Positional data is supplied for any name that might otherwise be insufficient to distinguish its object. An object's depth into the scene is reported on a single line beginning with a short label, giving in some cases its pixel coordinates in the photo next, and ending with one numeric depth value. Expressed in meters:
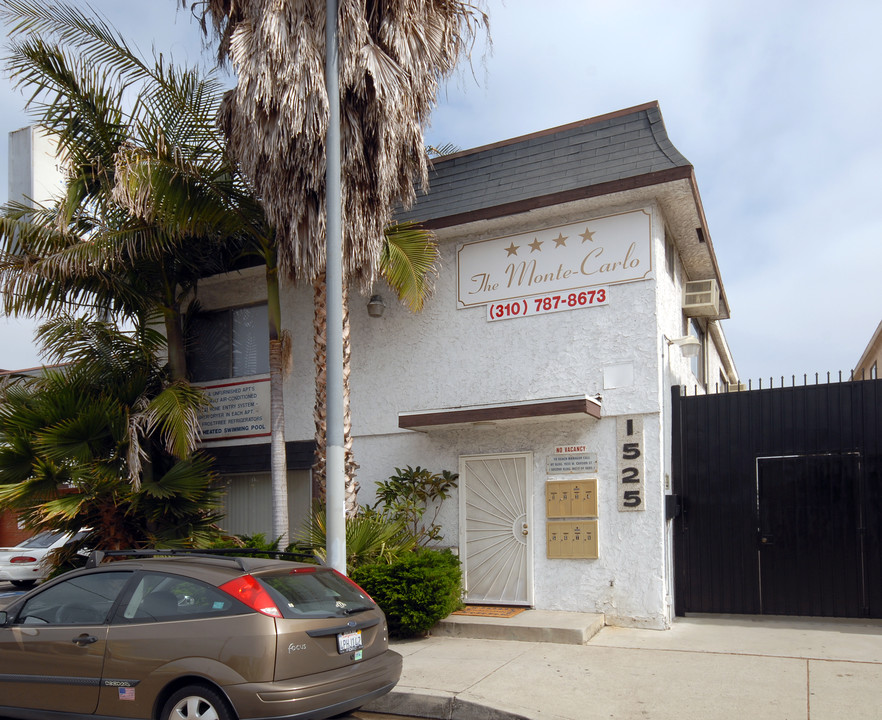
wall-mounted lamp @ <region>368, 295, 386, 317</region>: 11.54
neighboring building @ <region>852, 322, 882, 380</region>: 25.48
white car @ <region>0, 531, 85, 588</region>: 16.03
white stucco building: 9.73
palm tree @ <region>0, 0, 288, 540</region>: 10.40
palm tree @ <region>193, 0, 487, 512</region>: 9.42
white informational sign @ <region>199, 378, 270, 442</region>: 12.62
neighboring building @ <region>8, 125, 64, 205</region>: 17.09
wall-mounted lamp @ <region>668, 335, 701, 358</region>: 10.33
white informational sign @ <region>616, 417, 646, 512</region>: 9.66
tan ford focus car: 5.16
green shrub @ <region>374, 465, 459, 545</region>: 10.76
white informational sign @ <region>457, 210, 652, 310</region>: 10.07
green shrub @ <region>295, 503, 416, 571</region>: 9.48
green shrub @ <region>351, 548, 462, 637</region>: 8.89
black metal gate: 9.69
